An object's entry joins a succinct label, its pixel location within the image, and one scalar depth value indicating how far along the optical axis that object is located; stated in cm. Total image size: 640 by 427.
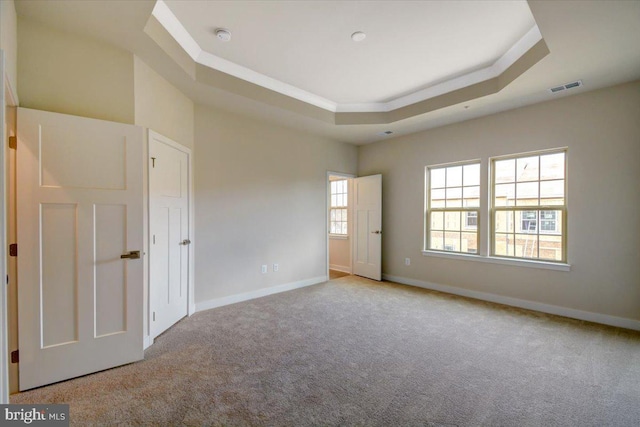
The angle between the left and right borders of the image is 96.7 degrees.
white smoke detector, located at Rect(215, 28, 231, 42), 276
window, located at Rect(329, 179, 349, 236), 666
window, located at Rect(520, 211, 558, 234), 382
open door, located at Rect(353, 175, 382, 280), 560
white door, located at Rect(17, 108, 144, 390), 208
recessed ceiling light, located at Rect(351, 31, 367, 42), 280
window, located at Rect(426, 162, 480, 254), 459
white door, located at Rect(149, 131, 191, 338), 295
